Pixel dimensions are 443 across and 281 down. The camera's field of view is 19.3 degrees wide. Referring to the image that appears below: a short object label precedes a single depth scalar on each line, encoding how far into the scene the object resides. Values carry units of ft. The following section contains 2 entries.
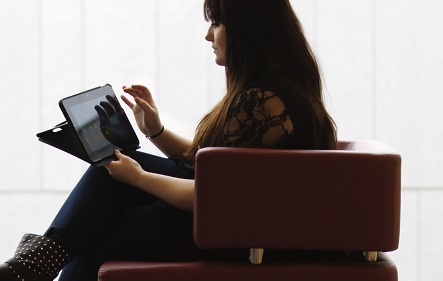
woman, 13.95
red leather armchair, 13.52
